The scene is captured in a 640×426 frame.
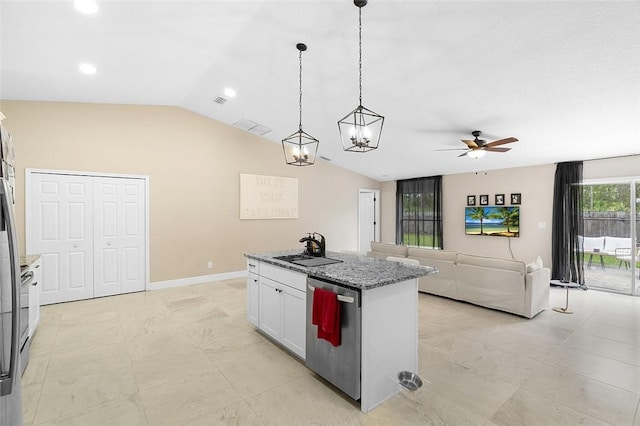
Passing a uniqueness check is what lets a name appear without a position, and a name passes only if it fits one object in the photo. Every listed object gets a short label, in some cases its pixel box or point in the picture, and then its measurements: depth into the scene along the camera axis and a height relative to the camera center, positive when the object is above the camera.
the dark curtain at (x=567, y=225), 5.67 -0.24
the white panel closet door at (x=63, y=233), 4.50 -0.32
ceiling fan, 4.32 +0.95
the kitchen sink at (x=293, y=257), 3.07 -0.47
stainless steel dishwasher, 2.12 -1.04
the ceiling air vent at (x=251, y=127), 5.94 +1.76
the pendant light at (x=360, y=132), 2.50 +0.68
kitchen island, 2.12 -0.84
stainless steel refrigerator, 1.29 -0.40
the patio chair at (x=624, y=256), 5.31 -0.77
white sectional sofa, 3.99 -0.99
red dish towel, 2.19 -0.76
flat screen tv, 6.51 -0.18
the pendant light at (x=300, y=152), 3.24 +0.66
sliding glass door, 5.23 -0.41
